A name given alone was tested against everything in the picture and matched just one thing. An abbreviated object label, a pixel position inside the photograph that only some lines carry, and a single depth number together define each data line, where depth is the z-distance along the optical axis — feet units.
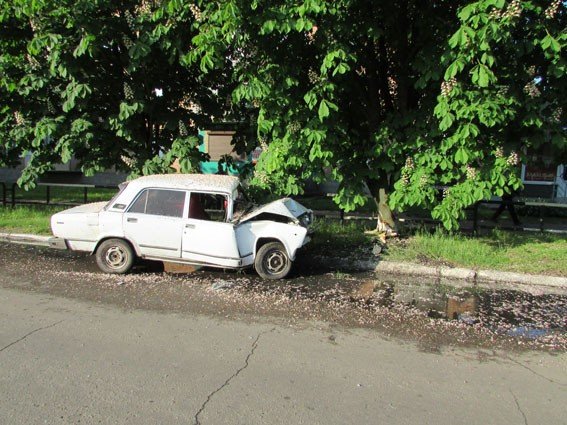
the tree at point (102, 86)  24.85
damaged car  22.13
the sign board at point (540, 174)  51.98
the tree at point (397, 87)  19.38
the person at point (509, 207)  36.47
